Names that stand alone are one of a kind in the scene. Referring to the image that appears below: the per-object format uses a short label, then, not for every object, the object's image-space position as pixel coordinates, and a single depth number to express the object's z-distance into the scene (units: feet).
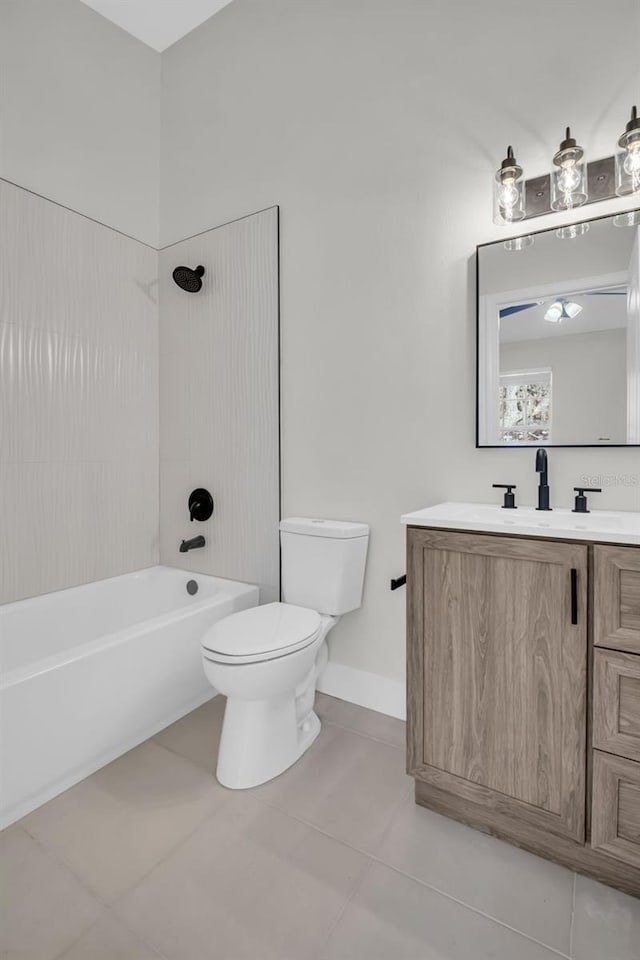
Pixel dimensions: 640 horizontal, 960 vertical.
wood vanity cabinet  3.63
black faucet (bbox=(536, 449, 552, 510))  5.06
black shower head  7.67
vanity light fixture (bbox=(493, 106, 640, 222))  4.66
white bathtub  4.53
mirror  4.88
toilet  4.87
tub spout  7.91
